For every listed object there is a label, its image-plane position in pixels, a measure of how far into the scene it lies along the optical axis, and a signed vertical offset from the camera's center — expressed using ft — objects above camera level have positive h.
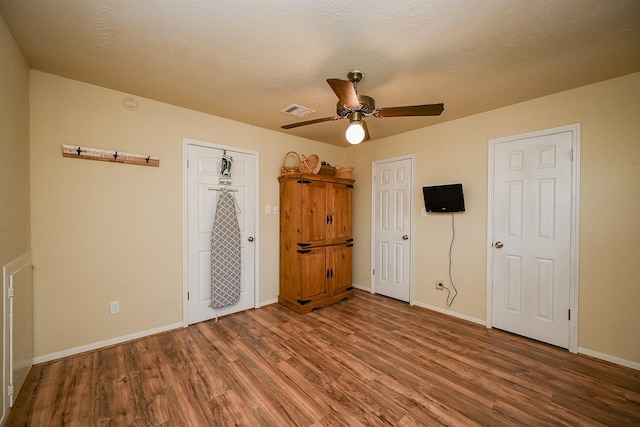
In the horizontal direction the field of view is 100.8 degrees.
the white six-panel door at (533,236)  8.54 -0.89
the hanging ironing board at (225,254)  10.49 -1.78
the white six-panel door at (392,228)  12.67 -0.89
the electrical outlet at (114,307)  8.53 -3.14
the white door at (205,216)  10.18 -0.23
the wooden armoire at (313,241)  11.58 -1.45
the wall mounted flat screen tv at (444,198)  10.53 +0.50
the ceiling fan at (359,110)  6.18 +2.54
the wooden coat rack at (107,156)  7.74 +1.71
